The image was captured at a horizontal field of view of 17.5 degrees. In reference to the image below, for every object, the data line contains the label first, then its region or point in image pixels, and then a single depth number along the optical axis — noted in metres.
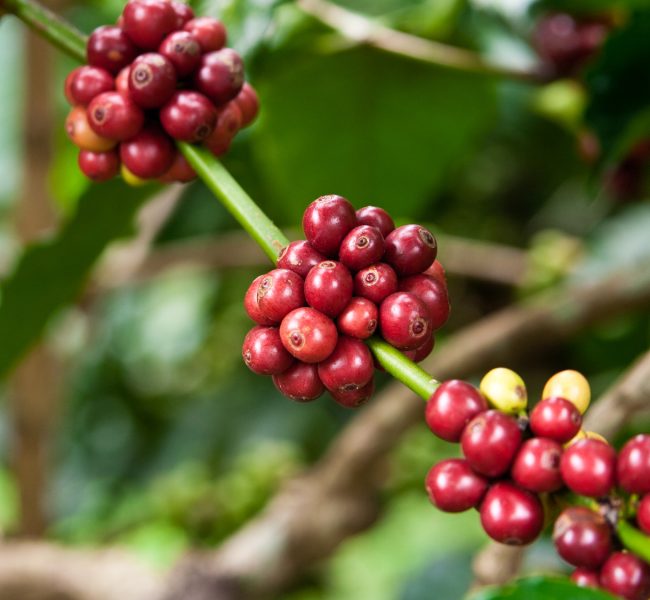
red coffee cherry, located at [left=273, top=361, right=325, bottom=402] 0.49
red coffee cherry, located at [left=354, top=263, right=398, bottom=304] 0.49
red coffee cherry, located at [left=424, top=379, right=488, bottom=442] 0.46
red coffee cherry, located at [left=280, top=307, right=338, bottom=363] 0.48
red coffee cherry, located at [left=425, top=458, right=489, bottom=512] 0.47
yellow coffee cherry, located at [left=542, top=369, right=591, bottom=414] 0.48
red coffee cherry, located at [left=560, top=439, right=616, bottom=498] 0.45
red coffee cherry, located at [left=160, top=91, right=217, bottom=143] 0.53
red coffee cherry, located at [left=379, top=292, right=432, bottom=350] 0.48
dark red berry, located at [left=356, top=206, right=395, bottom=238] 0.50
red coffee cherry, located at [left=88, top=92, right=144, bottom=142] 0.53
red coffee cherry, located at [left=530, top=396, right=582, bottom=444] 0.47
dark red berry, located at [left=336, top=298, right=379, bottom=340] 0.48
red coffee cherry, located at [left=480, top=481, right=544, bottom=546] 0.46
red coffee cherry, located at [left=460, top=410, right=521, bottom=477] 0.46
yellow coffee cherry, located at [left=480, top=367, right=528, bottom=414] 0.47
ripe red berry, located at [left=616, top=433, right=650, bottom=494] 0.46
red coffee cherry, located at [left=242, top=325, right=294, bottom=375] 0.49
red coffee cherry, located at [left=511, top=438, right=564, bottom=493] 0.46
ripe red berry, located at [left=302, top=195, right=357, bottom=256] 0.49
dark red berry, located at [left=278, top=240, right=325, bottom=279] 0.49
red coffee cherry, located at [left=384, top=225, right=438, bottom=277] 0.49
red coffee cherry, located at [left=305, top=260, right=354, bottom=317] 0.48
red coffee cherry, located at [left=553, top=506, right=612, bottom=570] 0.46
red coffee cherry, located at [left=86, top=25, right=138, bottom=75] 0.54
